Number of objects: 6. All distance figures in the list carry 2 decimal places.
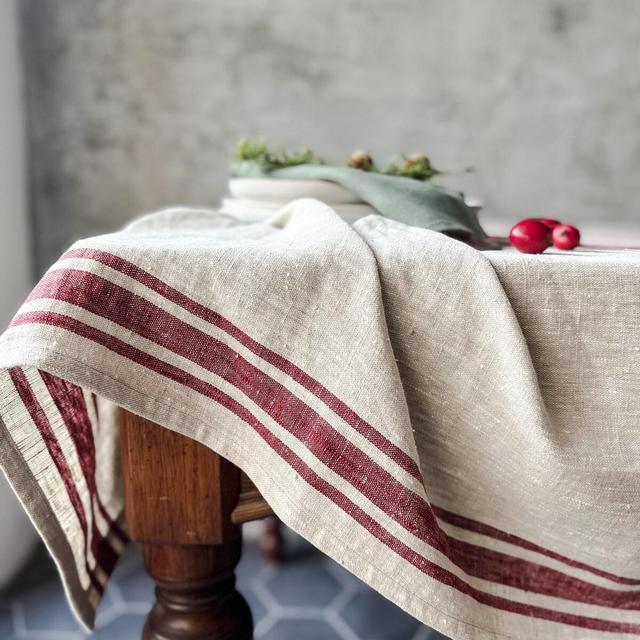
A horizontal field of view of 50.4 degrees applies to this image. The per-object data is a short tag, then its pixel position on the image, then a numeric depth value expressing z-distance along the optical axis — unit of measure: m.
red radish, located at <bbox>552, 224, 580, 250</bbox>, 0.59
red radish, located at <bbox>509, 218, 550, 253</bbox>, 0.59
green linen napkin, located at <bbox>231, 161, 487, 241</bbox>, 0.63
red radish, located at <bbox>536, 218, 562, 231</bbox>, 0.62
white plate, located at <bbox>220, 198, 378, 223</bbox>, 0.72
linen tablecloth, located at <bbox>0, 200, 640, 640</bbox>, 0.41
